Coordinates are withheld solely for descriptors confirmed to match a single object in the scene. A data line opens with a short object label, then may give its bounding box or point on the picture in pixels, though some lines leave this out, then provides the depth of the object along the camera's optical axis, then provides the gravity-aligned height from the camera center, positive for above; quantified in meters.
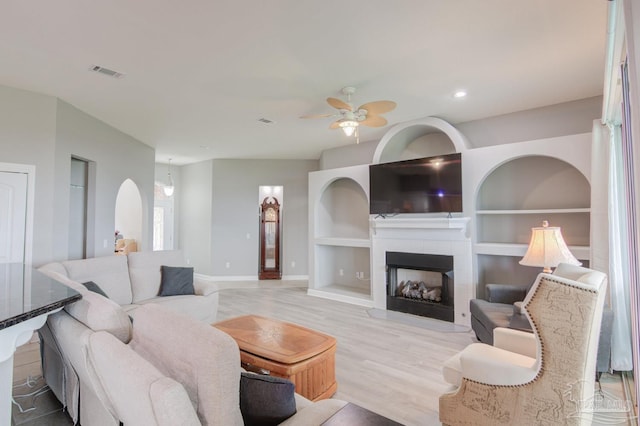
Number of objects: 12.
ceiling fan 3.08 +1.16
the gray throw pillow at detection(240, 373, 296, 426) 1.29 -0.75
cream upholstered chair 1.49 -0.80
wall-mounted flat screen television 4.31 +0.56
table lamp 2.79 -0.25
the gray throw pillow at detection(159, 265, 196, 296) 3.92 -0.76
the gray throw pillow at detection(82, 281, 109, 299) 2.99 -0.63
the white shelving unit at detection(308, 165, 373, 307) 5.92 -0.25
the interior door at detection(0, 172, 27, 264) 3.48 +0.07
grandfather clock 7.60 -0.36
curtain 2.79 -0.34
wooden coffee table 2.24 -1.00
